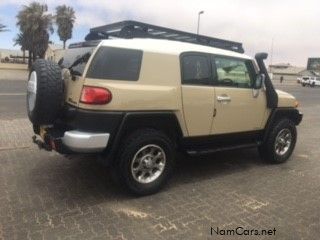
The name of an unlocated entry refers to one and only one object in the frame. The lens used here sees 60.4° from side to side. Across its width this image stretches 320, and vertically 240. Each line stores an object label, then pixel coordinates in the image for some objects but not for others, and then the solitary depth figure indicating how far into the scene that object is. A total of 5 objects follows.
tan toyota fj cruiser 2.97
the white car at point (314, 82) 39.10
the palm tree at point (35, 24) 36.82
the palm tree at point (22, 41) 38.33
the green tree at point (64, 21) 40.37
